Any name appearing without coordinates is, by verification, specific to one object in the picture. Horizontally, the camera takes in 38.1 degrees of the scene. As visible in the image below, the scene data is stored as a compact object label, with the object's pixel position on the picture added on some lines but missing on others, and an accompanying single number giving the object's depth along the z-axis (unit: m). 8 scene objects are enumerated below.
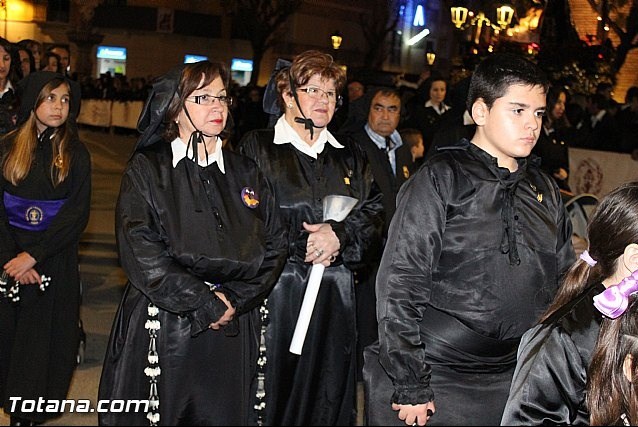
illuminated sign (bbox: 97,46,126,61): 32.78
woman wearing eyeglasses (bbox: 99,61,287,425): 3.97
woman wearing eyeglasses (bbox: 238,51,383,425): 4.85
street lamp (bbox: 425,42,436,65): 15.59
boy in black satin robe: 3.53
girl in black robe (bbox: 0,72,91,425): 5.03
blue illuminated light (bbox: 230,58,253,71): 25.52
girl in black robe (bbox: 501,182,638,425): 2.75
